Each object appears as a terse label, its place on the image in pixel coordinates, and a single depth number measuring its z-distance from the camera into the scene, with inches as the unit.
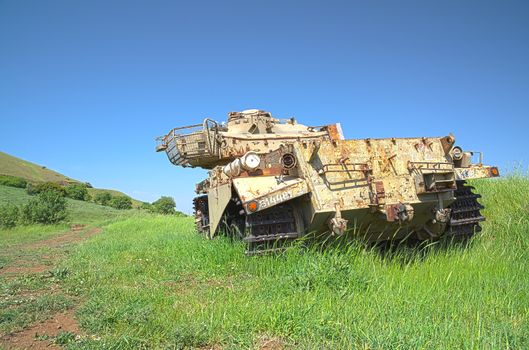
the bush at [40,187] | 1772.9
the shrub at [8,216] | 898.6
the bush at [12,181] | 1888.3
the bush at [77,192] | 2063.2
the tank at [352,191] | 217.9
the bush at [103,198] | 2215.8
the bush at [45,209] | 988.6
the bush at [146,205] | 2083.5
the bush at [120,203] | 2159.2
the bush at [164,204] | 1856.5
